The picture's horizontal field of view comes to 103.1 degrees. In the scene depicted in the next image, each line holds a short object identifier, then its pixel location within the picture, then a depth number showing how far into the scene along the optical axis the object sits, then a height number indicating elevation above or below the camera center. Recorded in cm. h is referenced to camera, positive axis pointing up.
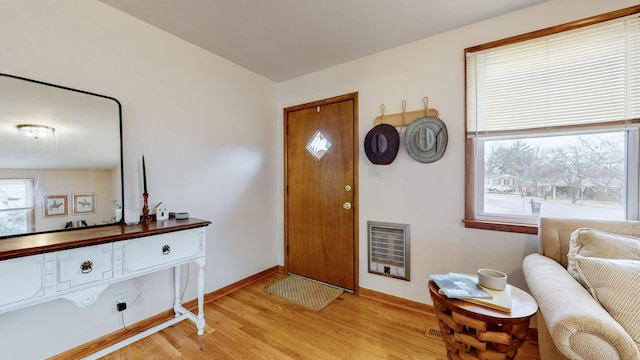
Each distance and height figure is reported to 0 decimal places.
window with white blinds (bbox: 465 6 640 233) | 159 +35
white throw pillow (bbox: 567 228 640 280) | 126 -37
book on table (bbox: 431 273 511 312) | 114 -57
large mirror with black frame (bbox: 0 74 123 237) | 143 +14
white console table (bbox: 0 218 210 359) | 118 -44
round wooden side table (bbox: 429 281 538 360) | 108 -67
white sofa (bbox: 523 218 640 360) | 87 -52
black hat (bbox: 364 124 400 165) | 230 +31
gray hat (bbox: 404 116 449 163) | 210 +32
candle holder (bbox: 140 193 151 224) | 189 -24
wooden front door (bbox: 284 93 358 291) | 262 -14
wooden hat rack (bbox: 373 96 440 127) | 218 +54
